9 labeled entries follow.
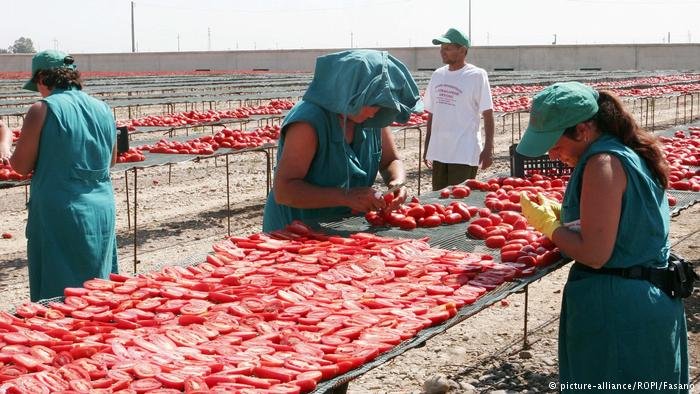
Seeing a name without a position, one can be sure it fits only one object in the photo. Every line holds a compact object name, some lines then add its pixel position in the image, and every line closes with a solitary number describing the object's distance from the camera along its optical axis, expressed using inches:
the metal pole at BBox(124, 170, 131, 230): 336.0
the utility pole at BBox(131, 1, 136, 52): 2534.4
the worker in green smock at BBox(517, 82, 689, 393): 104.1
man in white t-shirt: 252.4
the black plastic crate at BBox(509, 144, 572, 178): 210.5
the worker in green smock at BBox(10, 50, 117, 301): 162.4
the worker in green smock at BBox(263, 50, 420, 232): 134.0
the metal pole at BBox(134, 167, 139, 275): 276.5
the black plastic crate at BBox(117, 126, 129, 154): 241.0
